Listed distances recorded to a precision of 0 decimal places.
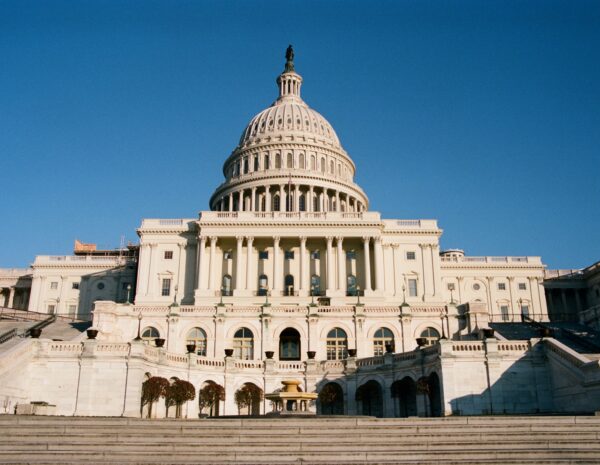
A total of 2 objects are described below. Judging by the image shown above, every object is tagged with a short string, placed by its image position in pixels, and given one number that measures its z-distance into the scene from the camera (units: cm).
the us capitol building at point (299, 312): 3931
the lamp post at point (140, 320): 5593
